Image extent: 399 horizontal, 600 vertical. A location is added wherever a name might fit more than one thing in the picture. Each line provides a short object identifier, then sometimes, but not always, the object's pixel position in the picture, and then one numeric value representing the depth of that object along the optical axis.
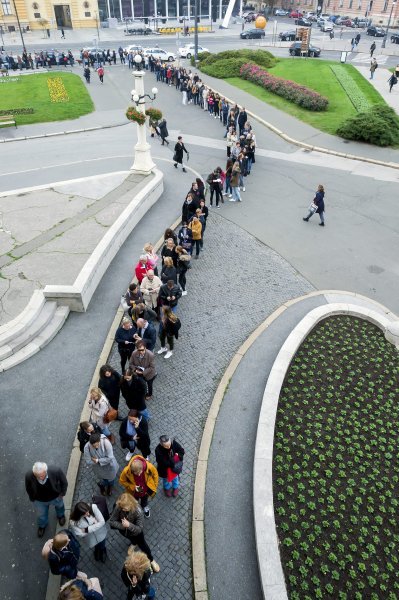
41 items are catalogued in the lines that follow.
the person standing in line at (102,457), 6.31
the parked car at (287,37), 55.09
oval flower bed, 5.96
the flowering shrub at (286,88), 26.92
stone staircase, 9.39
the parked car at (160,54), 43.06
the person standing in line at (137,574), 4.80
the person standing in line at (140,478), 5.97
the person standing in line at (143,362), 7.82
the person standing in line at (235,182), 15.85
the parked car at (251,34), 58.56
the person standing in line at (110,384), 7.45
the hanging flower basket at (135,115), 15.53
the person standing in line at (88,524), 5.45
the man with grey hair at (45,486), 5.84
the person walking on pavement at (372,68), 32.39
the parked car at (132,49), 43.97
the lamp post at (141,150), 15.78
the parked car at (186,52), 45.31
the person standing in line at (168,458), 6.39
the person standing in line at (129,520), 5.41
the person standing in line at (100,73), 34.53
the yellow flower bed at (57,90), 30.58
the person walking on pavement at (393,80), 29.26
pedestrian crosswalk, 41.50
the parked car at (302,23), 65.88
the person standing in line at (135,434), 6.75
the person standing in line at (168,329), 8.98
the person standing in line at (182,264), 10.89
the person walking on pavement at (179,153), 18.25
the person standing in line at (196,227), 12.40
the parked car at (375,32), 59.38
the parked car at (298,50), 42.41
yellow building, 62.31
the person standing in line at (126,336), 8.47
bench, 25.02
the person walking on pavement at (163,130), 21.50
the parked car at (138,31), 63.88
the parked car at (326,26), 60.79
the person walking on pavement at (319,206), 14.42
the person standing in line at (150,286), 10.01
